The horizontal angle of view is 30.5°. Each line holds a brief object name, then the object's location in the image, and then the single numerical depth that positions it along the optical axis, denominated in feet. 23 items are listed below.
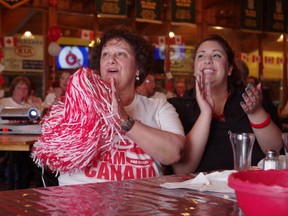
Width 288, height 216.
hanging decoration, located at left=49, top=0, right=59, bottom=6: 30.60
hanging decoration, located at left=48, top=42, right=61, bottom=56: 30.01
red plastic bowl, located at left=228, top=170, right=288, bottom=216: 3.46
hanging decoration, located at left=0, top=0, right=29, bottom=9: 27.35
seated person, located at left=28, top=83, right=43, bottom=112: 24.79
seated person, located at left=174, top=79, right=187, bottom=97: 32.88
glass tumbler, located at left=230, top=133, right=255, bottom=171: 6.14
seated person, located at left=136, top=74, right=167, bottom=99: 24.38
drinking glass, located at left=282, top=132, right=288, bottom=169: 6.29
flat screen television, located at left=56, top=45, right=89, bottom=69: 33.50
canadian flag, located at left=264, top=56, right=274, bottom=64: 42.37
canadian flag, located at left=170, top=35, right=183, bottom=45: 36.94
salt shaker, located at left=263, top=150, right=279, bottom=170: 5.76
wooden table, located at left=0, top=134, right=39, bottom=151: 10.75
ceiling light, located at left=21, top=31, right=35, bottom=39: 32.91
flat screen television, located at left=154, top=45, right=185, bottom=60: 36.60
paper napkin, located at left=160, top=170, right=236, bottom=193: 5.39
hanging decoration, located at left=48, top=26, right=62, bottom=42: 30.32
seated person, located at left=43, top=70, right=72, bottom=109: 23.80
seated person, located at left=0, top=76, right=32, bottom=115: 23.17
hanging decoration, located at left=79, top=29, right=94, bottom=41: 32.91
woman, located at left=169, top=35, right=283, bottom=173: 8.31
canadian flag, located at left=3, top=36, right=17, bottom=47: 31.64
